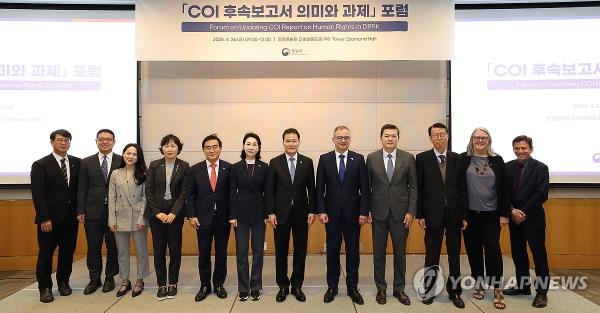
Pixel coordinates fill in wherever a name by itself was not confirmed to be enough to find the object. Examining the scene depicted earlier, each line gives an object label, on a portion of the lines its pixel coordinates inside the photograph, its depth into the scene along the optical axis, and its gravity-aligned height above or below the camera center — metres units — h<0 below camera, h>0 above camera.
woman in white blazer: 3.74 -0.47
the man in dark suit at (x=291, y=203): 3.58 -0.40
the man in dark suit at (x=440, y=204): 3.45 -0.39
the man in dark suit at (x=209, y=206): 3.62 -0.43
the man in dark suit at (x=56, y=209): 3.69 -0.47
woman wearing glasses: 3.47 -0.34
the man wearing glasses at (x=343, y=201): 3.56 -0.38
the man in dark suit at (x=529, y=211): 3.60 -0.47
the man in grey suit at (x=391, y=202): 3.53 -0.38
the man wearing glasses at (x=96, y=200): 3.84 -0.39
